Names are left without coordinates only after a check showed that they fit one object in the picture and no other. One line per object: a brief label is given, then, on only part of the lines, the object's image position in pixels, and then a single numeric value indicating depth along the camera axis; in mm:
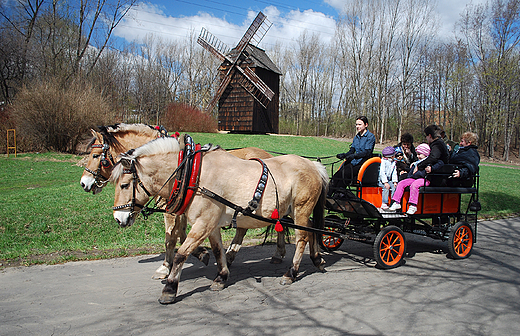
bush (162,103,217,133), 31047
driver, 5512
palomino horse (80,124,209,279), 4629
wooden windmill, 29188
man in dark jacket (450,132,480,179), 5547
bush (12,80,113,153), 19125
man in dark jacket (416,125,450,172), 5352
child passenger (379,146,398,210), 5289
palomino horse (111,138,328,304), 3768
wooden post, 19391
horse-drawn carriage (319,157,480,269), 5090
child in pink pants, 5176
